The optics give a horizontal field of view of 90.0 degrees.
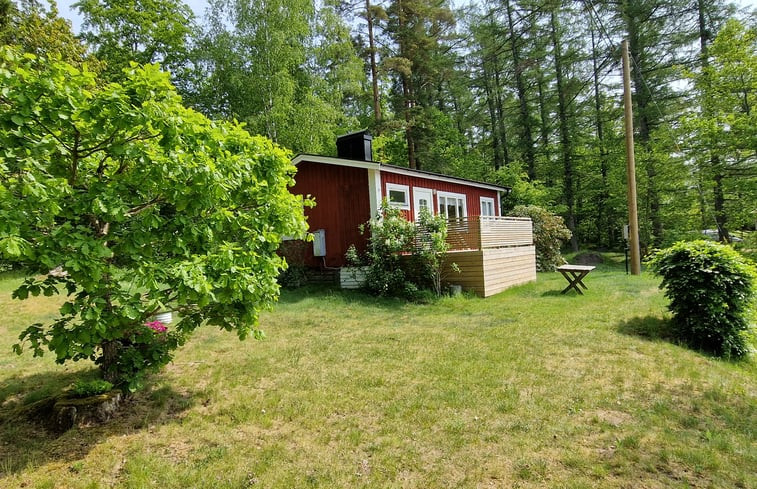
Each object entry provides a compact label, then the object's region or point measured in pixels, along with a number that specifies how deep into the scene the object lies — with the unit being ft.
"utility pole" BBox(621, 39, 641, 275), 36.27
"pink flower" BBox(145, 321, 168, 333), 14.27
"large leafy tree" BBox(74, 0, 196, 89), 59.82
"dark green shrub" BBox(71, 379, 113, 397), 10.92
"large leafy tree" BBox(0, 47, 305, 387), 8.00
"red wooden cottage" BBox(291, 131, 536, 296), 34.81
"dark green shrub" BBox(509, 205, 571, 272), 49.14
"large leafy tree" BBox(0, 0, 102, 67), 39.42
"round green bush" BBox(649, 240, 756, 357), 18.04
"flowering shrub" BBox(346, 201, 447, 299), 29.40
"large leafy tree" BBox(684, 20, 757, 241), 43.37
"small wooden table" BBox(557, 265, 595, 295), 29.99
